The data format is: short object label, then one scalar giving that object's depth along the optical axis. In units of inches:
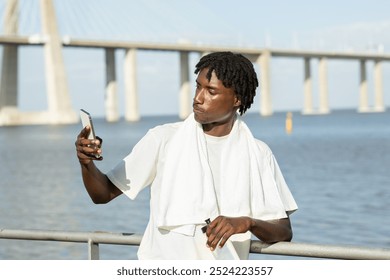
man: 140.2
